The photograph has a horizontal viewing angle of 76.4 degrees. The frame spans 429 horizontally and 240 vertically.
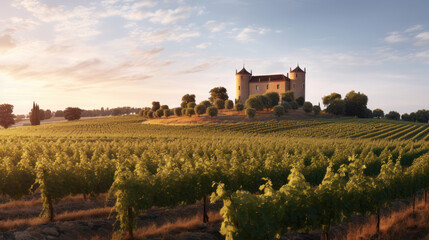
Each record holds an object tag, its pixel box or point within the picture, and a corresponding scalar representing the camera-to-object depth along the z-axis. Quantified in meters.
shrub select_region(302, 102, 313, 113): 97.06
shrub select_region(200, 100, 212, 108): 98.76
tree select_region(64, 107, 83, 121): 123.38
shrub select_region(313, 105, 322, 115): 98.12
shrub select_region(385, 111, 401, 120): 128.00
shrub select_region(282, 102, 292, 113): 89.29
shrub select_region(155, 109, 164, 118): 103.94
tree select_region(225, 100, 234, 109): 101.31
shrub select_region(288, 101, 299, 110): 99.94
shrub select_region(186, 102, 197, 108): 100.54
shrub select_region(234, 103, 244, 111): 93.49
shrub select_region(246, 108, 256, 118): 80.25
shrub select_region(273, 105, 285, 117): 82.06
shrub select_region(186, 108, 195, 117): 92.56
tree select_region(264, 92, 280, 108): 97.31
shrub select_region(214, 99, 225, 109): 104.94
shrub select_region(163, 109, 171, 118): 99.62
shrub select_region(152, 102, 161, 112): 115.42
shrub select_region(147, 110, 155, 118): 109.33
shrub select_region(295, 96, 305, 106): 109.38
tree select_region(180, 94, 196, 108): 118.66
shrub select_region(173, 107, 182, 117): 98.81
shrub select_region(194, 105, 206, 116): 89.06
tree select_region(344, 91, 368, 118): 107.25
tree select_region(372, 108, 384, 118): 129.25
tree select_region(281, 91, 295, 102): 104.00
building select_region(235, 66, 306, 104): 114.50
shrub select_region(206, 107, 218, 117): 82.54
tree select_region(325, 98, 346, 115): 100.94
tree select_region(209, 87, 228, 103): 121.69
